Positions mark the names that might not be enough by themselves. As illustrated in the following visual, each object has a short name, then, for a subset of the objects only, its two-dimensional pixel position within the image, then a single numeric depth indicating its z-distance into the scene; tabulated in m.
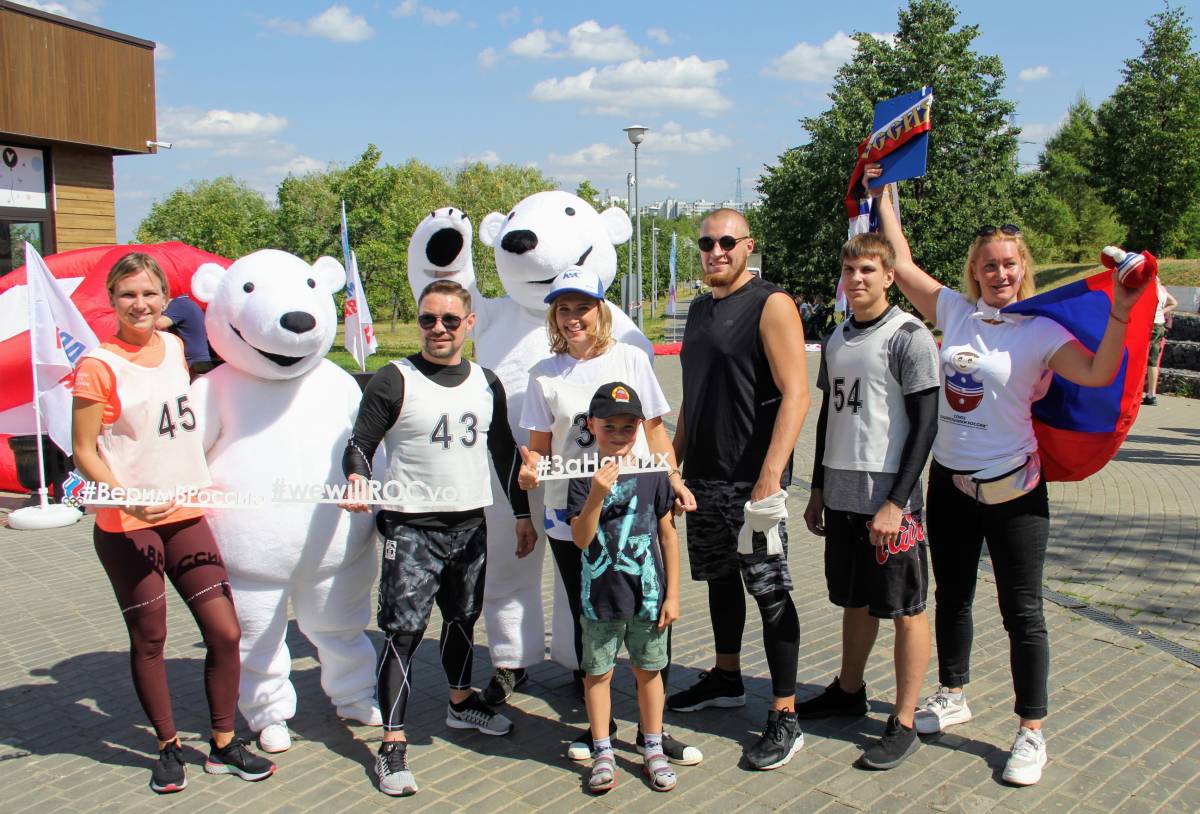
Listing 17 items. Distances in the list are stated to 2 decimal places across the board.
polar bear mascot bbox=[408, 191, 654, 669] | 4.24
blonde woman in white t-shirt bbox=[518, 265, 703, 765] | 3.53
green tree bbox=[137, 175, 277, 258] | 30.69
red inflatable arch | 8.29
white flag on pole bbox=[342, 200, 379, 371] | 13.20
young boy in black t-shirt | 3.28
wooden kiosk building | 11.30
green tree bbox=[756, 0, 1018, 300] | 27.50
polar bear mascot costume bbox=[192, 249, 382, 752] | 3.69
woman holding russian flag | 3.41
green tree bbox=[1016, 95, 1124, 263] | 37.12
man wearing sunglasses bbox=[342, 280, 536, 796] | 3.51
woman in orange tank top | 3.34
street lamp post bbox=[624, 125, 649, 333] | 21.20
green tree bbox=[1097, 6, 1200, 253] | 27.84
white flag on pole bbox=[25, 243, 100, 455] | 7.19
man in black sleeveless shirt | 3.50
